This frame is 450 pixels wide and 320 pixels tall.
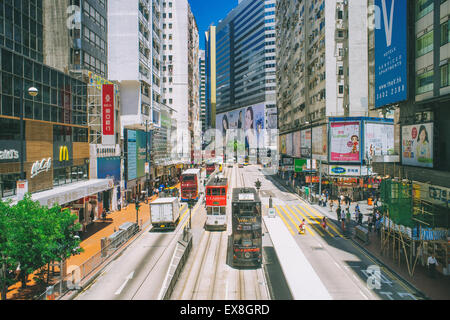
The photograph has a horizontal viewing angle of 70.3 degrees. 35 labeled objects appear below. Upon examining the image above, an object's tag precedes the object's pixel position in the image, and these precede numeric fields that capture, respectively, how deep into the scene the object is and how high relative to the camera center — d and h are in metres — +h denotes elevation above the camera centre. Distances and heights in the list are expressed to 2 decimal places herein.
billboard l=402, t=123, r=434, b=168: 24.06 +0.75
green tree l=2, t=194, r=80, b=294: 14.13 -3.55
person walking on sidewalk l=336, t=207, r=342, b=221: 33.41 -6.19
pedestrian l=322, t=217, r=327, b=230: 29.75 -6.47
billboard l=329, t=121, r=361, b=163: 46.22 +1.92
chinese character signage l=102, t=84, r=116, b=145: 33.53 +4.40
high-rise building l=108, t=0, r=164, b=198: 44.19 +12.44
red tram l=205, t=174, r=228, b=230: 29.27 -4.69
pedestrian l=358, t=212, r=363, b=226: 30.58 -6.07
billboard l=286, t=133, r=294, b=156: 75.81 +2.63
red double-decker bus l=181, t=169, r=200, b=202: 41.59 -3.65
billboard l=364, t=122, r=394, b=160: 45.94 +2.27
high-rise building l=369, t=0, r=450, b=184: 22.52 +5.64
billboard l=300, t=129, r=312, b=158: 58.23 +2.39
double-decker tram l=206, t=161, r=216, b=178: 72.28 -2.86
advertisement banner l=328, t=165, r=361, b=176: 46.39 -2.25
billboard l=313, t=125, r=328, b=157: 49.18 +2.36
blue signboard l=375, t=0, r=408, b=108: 27.09 +9.41
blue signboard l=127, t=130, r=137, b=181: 41.69 +0.08
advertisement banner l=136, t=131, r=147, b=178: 44.84 +0.51
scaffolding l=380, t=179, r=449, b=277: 19.03 -4.59
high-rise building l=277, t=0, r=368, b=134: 49.59 +16.26
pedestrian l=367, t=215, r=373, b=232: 28.27 -6.24
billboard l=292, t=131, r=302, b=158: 67.06 +2.48
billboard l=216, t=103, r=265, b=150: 135.75 +16.07
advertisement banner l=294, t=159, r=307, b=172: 50.78 -1.45
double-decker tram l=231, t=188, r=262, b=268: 19.78 -5.11
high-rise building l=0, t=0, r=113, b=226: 21.25 +3.15
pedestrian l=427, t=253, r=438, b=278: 18.08 -6.35
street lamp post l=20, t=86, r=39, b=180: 16.37 +2.62
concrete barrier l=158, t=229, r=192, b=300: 15.78 -6.58
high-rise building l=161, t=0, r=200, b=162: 91.62 +27.94
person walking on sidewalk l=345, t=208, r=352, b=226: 31.64 -6.19
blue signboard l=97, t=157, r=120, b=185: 34.10 -1.30
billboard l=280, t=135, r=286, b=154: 87.44 +3.16
